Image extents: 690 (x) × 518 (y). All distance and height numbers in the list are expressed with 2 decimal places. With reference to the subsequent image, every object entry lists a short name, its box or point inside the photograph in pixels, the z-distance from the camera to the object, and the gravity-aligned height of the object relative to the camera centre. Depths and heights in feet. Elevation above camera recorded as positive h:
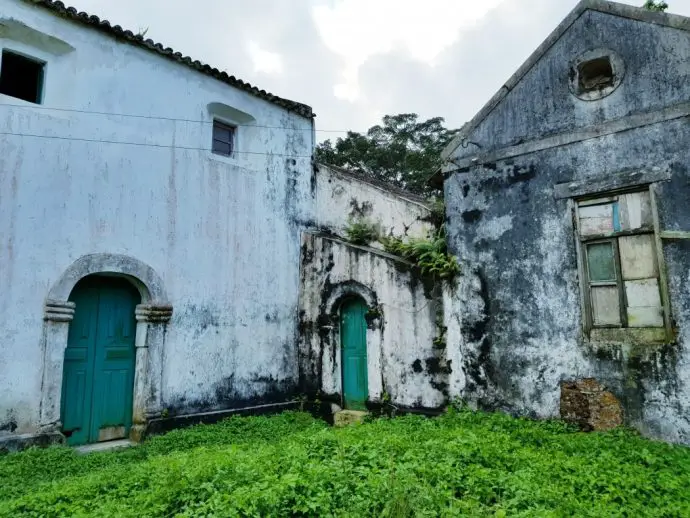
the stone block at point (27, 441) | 19.66 -4.61
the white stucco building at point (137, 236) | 21.57 +5.27
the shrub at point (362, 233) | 32.22 +6.67
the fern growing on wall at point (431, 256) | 25.68 +4.26
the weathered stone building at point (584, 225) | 19.79 +4.91
